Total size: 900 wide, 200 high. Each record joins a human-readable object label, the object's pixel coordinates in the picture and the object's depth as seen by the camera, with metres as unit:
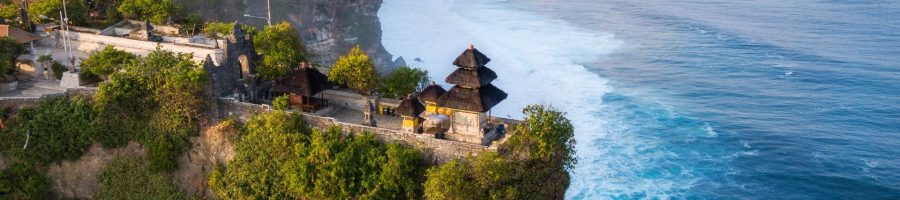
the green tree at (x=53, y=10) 56.66
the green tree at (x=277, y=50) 47.53
